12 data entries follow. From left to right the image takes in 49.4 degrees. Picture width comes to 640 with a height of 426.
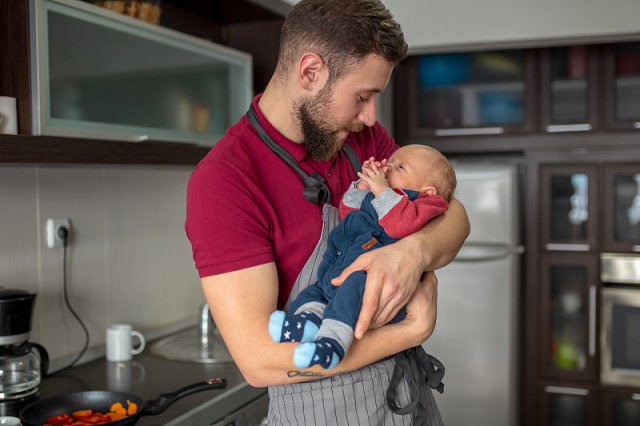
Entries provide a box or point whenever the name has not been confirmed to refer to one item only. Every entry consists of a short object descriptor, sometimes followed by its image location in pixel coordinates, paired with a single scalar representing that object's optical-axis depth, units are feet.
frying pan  5.66
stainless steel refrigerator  11.39
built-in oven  11.50
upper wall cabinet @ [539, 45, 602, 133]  11.91
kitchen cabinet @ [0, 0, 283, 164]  5.46
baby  3.70
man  3.92
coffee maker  5.87
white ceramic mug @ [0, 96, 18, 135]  5.31
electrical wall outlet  7.10
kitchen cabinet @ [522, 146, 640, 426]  11.71
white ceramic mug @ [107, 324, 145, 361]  7.63
